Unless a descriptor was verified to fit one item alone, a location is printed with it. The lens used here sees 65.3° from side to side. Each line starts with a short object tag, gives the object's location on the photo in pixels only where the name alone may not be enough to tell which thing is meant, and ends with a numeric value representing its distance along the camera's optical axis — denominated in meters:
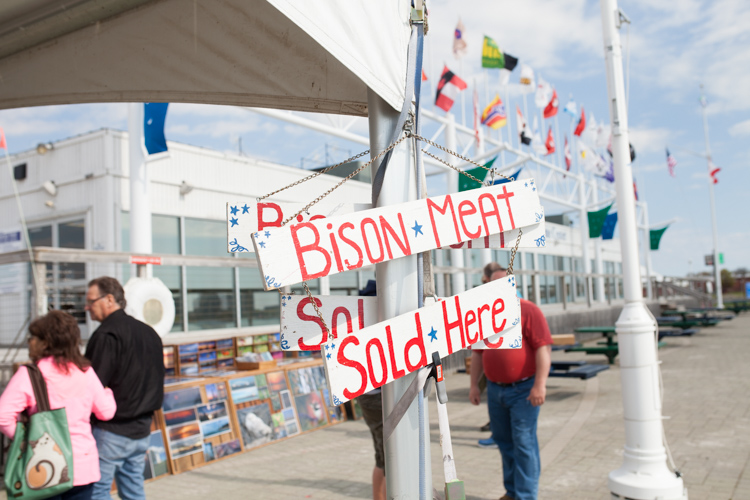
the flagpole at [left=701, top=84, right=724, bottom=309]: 35.04
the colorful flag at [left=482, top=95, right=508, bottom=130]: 17.11
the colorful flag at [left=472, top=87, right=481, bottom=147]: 17.25
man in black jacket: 3.53
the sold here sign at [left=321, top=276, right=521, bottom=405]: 1.57
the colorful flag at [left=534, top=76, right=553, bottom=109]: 20.14
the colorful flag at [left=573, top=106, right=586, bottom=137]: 23.58
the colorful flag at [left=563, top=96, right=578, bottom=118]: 22.86
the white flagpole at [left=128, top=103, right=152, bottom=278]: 8.97
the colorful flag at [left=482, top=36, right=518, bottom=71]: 16.19
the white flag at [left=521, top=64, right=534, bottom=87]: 19.09
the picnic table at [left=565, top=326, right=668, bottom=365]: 12.08
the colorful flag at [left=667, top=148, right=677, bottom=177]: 31.25
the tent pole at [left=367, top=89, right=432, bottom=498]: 1.70
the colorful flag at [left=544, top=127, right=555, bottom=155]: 22.56
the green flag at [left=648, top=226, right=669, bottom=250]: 26.06
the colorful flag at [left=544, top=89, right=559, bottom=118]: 19.97
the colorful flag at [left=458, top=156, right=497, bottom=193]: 11.67
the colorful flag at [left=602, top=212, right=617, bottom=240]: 21.76
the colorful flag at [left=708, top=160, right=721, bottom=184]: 35.09
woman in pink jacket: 3.18
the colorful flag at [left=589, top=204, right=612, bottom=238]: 19.09
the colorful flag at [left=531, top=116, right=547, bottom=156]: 21.94
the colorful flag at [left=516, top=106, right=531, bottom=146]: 19.64
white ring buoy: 6.18
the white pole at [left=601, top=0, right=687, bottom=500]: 4.04
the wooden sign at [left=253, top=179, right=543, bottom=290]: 1.51
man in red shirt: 4.19
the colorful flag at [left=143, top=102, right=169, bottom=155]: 8.76
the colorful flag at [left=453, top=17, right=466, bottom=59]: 16.02
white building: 10.80
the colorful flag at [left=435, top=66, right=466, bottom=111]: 14.86
